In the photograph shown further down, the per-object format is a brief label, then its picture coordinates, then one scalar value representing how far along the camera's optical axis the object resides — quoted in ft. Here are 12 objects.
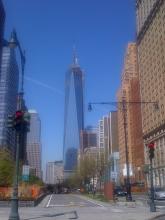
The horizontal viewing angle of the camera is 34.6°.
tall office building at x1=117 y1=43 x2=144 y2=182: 324.41
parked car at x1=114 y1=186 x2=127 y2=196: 153.17
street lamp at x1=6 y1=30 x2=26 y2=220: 41.79
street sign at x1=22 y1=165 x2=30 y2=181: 95.38
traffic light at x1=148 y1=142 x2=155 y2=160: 60.28
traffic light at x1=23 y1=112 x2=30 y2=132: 45.44
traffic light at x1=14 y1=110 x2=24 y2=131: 44.77
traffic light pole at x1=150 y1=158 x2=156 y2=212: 59.18
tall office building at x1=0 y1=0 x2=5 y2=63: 259.11
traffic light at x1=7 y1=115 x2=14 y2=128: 45.19
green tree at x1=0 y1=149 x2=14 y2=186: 137.42
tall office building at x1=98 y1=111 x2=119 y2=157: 444.38
